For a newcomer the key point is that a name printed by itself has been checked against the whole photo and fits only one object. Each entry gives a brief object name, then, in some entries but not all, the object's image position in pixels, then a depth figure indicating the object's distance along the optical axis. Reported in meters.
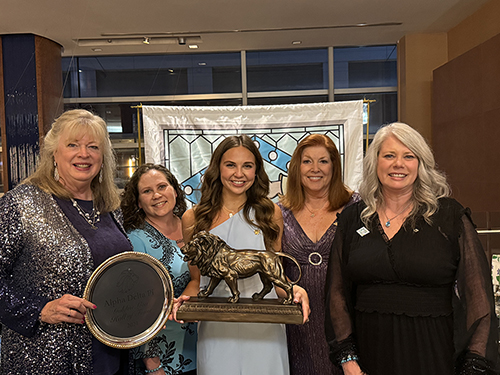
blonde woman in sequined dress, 1.58
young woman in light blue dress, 1.87
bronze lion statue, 1.73
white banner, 3.83
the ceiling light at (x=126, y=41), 5.09
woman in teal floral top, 2.07
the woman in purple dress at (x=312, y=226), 2.23
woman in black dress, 1.58
